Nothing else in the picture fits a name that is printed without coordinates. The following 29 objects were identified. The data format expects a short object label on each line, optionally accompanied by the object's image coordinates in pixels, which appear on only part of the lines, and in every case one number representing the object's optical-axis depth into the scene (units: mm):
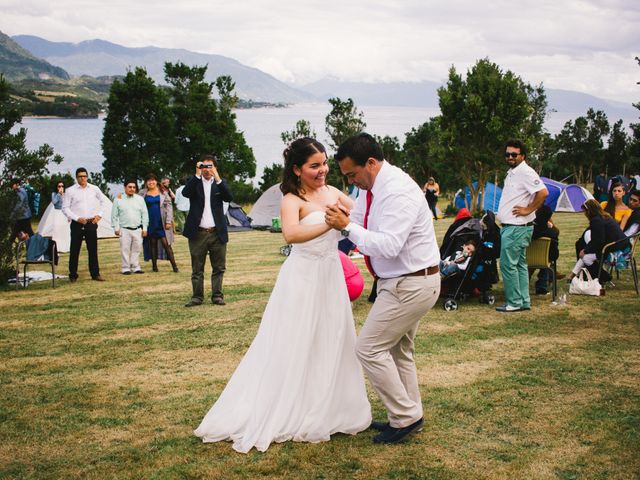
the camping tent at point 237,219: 27688
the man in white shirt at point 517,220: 8492
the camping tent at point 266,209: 28000
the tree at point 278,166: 41500
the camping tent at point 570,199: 31281
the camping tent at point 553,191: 30180
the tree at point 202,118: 48062
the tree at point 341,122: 42969
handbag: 9859
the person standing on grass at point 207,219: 9703
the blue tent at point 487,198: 36375
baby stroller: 9336
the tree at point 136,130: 44625
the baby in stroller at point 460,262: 9180
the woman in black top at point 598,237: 10094
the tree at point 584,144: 47312
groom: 4219
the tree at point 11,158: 12273
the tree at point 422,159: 43844
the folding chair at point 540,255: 9406
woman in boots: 14031
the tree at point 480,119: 36406
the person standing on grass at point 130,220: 13594
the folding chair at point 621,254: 10008
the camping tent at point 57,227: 19270
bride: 4691
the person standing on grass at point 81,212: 12758
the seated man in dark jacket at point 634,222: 10490
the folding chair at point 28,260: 12221
